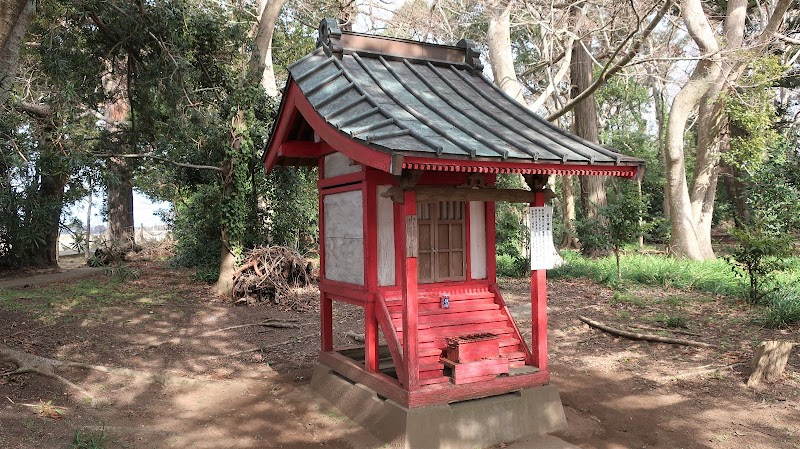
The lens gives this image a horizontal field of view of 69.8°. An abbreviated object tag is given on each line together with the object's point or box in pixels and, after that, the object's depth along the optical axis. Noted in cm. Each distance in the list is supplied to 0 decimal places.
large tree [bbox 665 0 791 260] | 1656
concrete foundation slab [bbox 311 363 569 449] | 559
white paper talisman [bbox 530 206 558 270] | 634
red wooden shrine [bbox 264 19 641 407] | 549
